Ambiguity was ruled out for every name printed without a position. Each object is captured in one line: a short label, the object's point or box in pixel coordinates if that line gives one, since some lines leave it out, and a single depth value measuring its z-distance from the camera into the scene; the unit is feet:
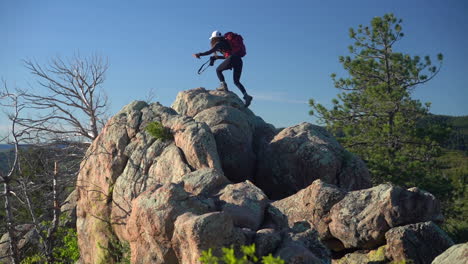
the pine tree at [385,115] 80.43
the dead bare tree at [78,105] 74.95
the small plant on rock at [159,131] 48.21
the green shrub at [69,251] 53.57
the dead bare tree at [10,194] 41.83
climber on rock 54.80
